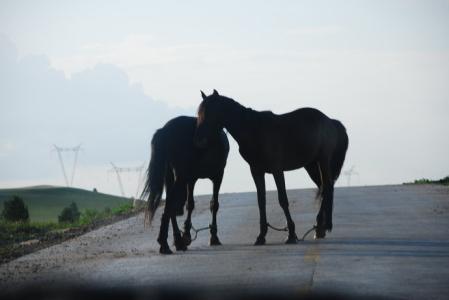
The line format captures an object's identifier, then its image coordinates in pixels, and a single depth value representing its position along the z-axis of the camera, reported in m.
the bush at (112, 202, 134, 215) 34.19
